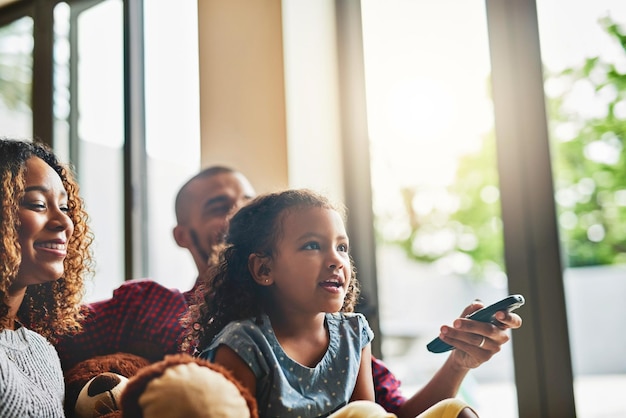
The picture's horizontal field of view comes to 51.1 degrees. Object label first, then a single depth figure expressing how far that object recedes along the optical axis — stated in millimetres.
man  713
